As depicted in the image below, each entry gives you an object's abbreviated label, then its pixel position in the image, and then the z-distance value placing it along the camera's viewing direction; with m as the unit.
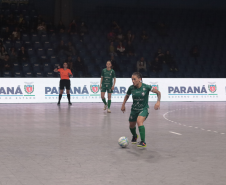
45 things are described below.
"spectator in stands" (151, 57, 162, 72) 26.08
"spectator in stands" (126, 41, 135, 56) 27.08
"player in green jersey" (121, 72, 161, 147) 8.43
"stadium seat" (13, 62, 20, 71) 24.22
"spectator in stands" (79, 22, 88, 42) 27.27
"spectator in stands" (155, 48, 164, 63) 26.78
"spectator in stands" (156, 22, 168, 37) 29.42
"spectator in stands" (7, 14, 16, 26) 26.27
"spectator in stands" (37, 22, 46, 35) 26.52
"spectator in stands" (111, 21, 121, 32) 27.86
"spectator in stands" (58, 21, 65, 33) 26.77
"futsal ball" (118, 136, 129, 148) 8.08
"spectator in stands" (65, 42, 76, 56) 25.52
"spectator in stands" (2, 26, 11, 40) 25.70
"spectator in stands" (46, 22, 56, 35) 26.85
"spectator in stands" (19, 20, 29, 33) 26.33
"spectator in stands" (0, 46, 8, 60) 23.94
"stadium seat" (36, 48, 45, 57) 25.55
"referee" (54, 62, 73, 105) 21.00
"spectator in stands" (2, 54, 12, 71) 23.58
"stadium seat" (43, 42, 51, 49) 26.06
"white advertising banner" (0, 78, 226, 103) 21.69
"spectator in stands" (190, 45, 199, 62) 28.64
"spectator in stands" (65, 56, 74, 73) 23.94
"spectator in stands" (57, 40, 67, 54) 25.36
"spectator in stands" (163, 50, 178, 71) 26.64
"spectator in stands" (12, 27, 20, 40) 25.78
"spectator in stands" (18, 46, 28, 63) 24.55
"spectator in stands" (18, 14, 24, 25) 26.22
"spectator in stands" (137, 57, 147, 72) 25.61
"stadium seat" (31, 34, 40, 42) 26.29
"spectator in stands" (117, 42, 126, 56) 26.87
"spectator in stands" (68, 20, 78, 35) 26.85
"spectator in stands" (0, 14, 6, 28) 26.33
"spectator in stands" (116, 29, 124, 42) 27.52
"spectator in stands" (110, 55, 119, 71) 25.16
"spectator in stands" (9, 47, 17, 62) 24.53
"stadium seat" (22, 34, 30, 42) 26.12
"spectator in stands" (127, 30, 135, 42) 27.50
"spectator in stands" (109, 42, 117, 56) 26.53
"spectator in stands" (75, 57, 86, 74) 24.34
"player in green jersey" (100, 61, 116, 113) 17.03
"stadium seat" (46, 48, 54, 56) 25.64
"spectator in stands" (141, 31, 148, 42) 28.47
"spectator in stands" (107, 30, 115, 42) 27.56
